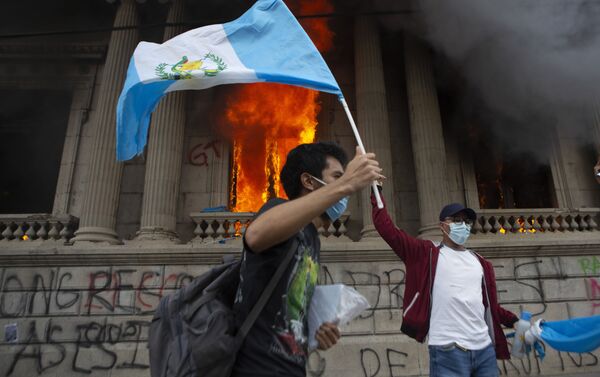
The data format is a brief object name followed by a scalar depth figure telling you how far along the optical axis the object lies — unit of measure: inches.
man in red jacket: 119.5
